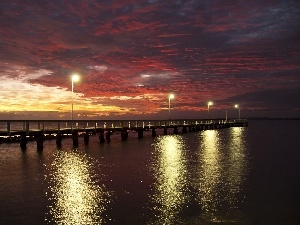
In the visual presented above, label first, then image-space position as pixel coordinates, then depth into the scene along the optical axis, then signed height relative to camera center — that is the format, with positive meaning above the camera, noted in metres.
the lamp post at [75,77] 43.56 +5.81
